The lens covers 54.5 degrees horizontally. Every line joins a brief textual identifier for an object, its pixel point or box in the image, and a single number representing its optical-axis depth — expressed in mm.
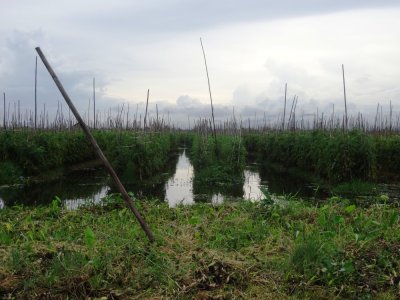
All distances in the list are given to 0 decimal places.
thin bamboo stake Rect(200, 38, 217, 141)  17828
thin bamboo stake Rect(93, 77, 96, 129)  29672
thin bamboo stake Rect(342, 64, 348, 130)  16666
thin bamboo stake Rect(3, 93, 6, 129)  23688
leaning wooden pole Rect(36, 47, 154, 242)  4124
